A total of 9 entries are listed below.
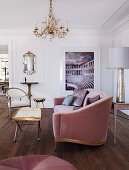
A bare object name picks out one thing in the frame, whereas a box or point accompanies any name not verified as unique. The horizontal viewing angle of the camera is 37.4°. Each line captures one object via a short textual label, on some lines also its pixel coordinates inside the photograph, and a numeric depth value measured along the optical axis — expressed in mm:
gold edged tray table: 3494
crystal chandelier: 4453
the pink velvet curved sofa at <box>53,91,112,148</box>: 2973
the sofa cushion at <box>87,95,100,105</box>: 3462
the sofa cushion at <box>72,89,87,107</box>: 4554
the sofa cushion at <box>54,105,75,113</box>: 4304
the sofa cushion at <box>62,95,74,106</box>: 4757
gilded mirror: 6961
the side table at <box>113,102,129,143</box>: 3416
